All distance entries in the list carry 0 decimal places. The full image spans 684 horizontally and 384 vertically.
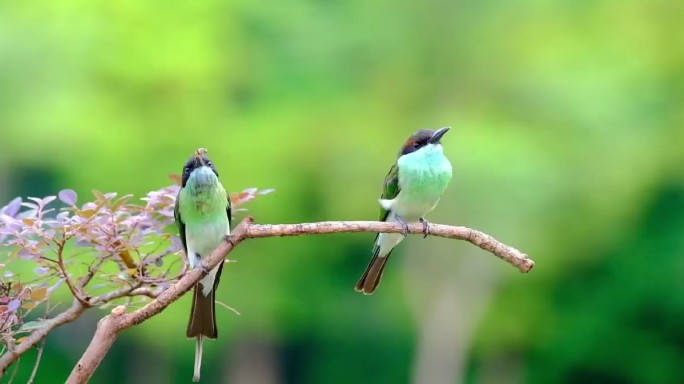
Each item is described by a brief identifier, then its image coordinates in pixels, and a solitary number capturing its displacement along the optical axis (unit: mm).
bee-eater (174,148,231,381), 6605
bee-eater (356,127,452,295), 7441
